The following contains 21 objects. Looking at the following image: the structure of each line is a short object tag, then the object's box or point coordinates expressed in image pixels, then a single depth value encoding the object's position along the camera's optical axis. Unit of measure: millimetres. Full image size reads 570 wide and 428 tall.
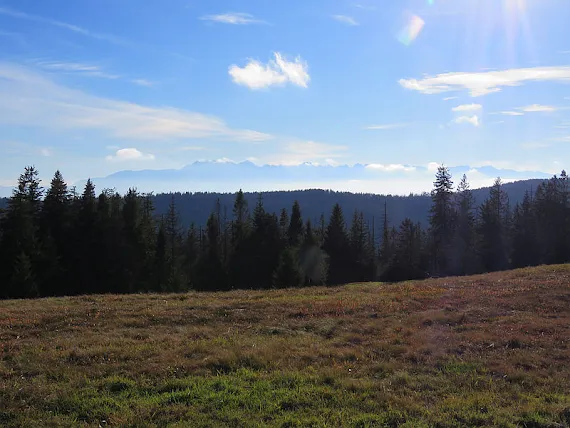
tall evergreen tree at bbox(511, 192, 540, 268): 59156
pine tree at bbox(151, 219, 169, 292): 48062
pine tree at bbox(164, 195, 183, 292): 45009
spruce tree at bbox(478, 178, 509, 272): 60094
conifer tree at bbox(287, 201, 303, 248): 59069
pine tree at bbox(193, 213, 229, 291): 56125
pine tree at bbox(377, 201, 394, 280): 76300
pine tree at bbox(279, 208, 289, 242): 57403
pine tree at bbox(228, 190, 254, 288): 54625
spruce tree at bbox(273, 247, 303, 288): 45719
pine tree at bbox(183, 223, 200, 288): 59012
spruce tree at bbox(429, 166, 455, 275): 61781
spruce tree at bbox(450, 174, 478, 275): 58344
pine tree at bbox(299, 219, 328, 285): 53288
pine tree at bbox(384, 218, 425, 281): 58000
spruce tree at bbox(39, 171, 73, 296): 41469
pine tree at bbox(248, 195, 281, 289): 54312
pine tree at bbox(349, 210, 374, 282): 60562
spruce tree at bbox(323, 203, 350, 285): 60031
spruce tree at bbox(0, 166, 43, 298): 37500
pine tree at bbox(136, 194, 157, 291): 47625
